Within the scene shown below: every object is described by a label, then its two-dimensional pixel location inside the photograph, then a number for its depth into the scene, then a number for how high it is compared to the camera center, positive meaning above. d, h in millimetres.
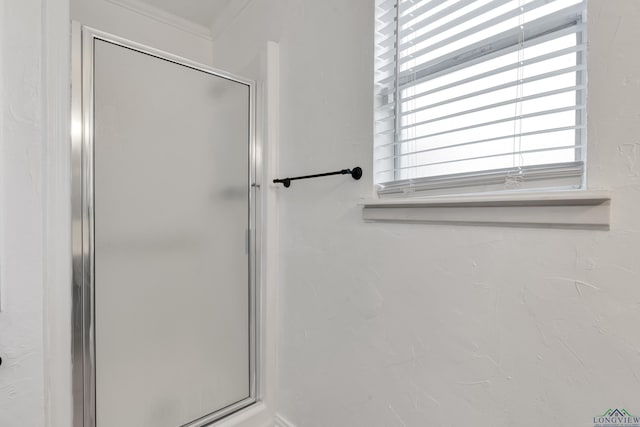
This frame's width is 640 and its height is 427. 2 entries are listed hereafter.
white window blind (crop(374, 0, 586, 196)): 636 +269
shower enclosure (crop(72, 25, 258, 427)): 1006 -107
